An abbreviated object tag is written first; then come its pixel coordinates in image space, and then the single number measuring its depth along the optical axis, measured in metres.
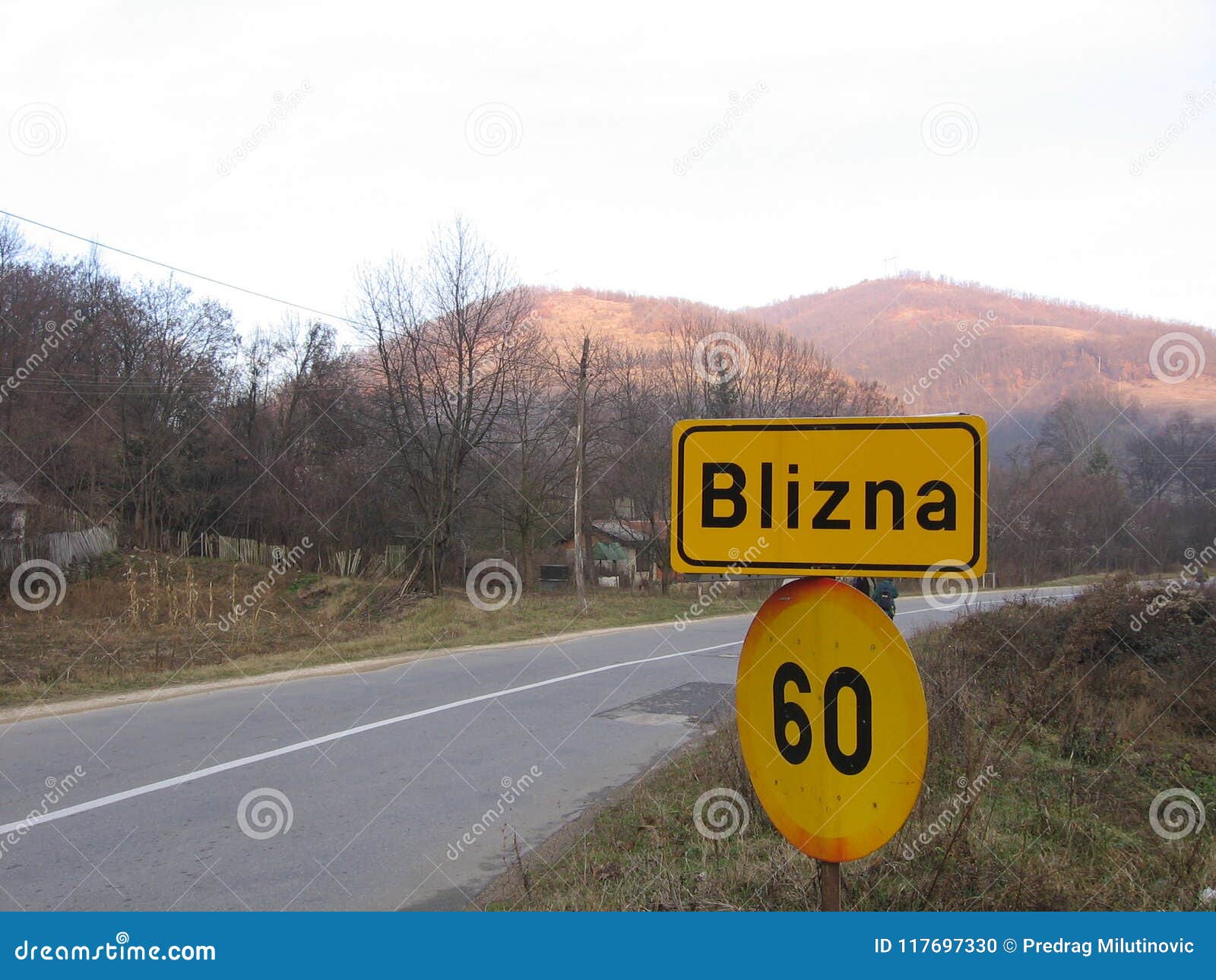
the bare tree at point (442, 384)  32.03
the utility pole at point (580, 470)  26.86
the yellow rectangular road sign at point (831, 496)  2.58
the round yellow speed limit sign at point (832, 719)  2.68
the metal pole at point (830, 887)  2.78
